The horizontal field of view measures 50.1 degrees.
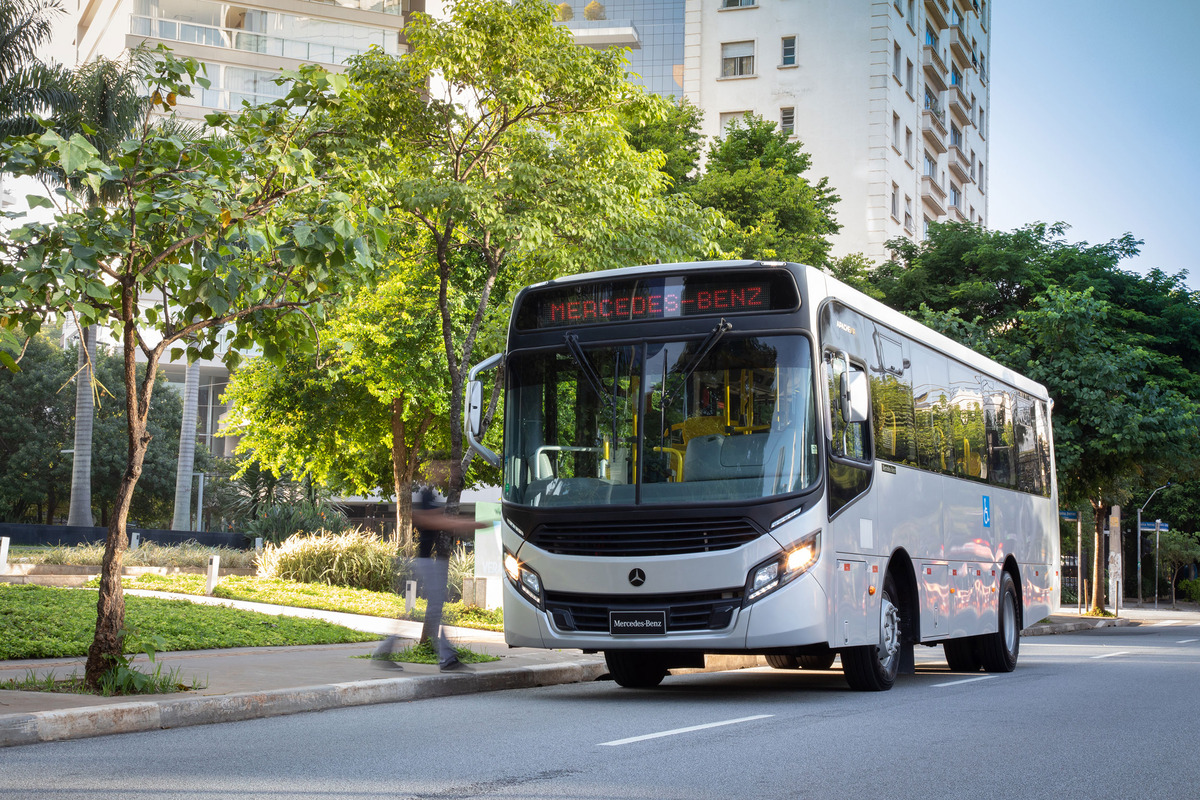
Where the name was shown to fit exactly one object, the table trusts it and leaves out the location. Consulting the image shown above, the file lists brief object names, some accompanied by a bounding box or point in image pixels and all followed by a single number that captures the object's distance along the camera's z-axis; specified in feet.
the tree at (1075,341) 94.22
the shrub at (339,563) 84.74
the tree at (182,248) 28.96
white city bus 32.83
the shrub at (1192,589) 206.52
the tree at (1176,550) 204.95
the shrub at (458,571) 77.71
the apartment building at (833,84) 173.47
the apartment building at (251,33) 215.31
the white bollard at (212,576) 73.61
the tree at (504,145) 49.11
